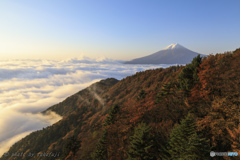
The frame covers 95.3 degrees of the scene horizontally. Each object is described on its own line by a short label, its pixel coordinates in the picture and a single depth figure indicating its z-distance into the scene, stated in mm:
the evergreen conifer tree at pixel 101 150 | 21078
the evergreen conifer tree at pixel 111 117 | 29344
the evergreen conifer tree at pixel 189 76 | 22156
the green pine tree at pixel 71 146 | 26883
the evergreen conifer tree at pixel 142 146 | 13898
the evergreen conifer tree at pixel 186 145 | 10180
